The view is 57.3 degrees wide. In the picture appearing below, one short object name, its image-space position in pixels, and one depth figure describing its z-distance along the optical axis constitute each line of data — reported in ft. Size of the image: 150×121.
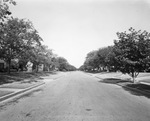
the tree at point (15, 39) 63.67
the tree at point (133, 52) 47.44
